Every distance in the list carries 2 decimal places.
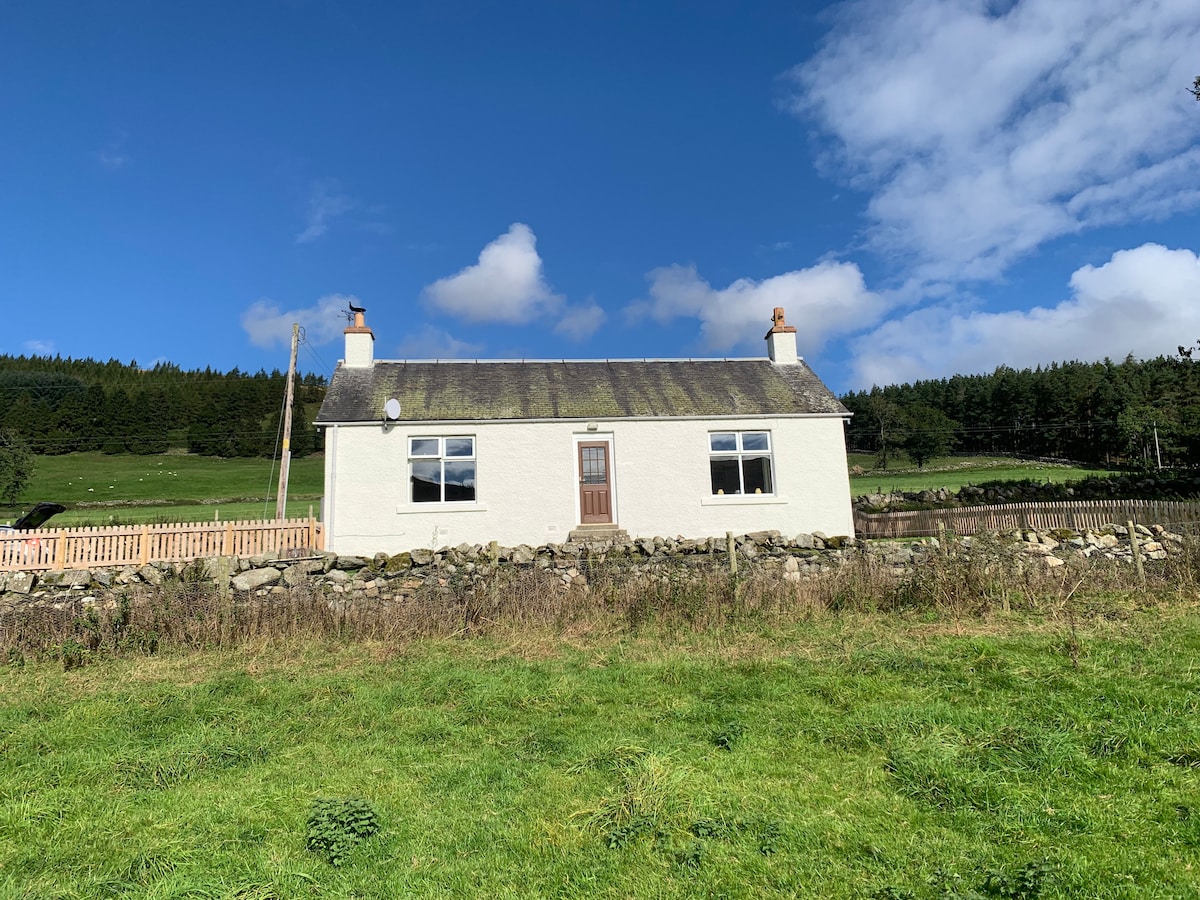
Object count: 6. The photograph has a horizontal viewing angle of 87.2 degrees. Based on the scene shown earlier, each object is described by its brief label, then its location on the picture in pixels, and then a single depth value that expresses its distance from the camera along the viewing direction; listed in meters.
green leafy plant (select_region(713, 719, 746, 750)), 5.01
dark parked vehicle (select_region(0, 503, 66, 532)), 19.98
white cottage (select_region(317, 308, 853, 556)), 15.98
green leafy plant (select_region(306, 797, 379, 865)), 3.66
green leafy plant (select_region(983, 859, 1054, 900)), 2.99
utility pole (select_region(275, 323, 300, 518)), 20.25
